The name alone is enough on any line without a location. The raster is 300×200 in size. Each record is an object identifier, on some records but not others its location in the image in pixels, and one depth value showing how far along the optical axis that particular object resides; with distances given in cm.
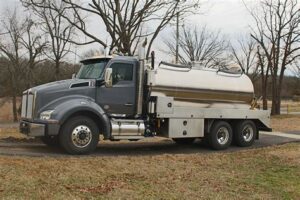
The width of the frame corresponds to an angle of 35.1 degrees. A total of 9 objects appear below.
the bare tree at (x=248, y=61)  4831
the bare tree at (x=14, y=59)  4091
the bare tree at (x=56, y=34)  3584
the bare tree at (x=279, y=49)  3532
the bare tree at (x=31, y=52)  4141
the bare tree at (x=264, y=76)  3632
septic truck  1184
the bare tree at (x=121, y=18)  2497
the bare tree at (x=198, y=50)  4638
